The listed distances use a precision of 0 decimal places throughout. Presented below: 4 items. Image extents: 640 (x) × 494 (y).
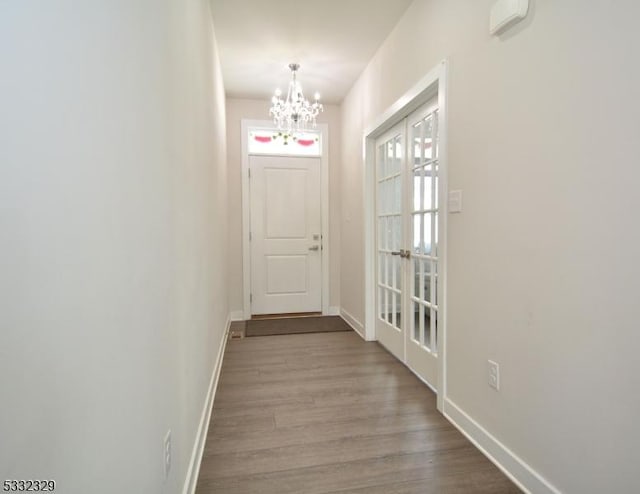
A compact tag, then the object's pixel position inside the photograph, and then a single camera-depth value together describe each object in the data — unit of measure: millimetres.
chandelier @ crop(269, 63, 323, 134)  3471
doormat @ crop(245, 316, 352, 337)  3848
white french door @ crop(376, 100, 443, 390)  2398
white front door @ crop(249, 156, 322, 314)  4426
